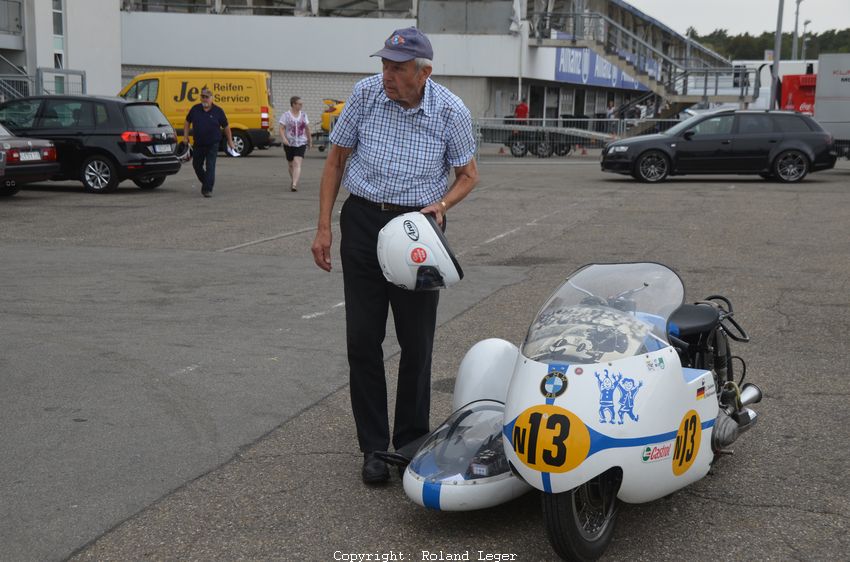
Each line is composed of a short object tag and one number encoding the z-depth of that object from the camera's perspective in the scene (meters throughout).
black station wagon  22.28
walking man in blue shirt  17.67
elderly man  4.57
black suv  18.14
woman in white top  19.69
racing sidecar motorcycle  3.63
